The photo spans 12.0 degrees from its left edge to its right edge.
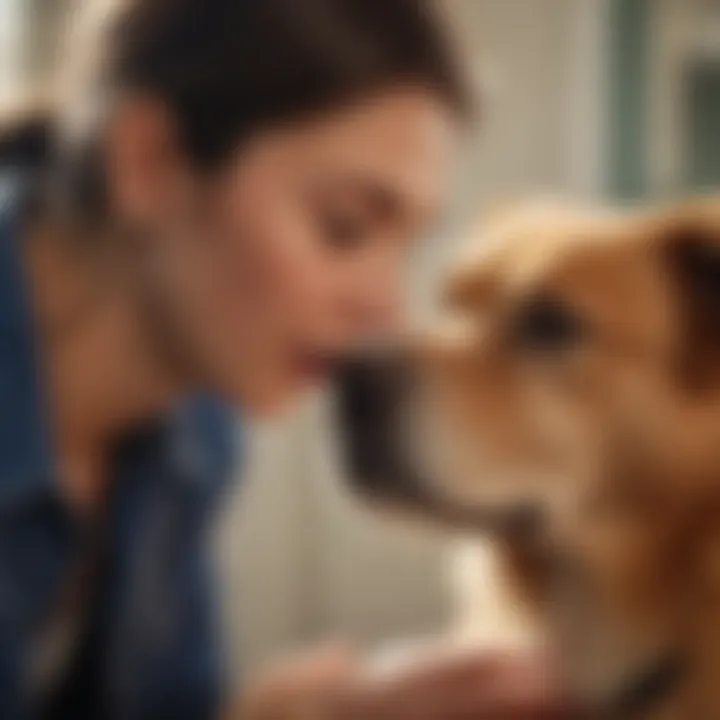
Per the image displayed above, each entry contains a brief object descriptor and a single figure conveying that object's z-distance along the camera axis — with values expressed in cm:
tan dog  158
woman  155
